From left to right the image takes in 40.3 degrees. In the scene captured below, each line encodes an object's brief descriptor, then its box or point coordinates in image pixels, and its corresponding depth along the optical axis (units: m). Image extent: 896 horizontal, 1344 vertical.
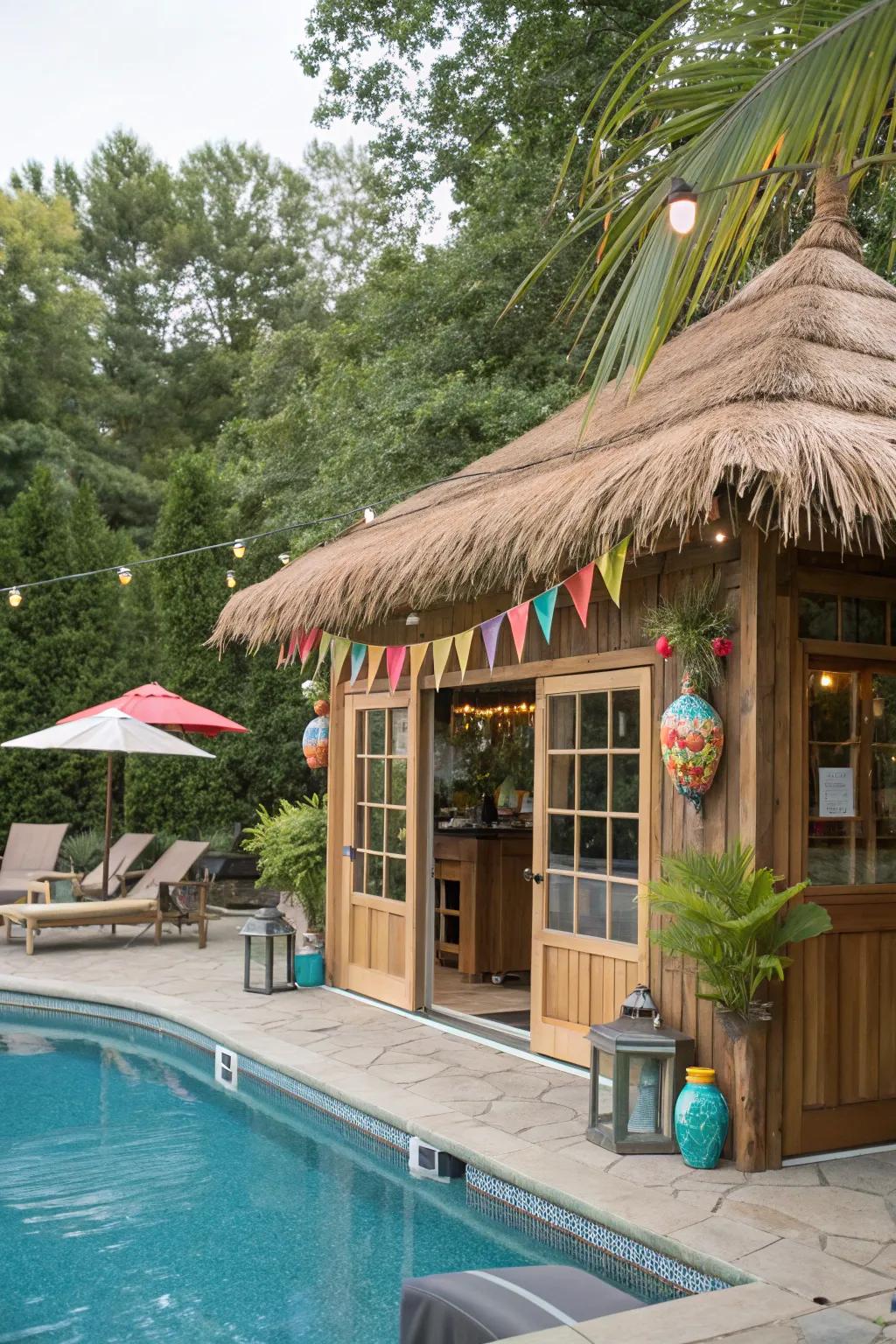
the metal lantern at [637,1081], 4.69
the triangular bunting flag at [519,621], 5.64
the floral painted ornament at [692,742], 4.77
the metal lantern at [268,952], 7.78
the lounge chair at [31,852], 11.13
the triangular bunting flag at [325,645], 7.84
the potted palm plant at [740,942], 4.43
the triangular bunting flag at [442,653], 6.45
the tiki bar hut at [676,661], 4.64
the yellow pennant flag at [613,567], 4.91
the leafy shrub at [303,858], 8.88
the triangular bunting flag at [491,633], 5.96
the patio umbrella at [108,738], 9.82
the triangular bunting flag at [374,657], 7.29
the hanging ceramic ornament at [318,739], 8.39
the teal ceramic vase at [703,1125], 4.50
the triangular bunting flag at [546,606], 5.49
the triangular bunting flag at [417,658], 6.97
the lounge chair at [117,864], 11.05
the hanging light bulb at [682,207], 2.77
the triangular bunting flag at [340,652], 7.86
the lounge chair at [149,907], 9.63
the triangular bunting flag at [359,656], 7.55
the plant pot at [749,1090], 4.49
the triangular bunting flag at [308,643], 8.02
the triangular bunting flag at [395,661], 6.94
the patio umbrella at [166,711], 10.73
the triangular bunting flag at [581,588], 5.18
